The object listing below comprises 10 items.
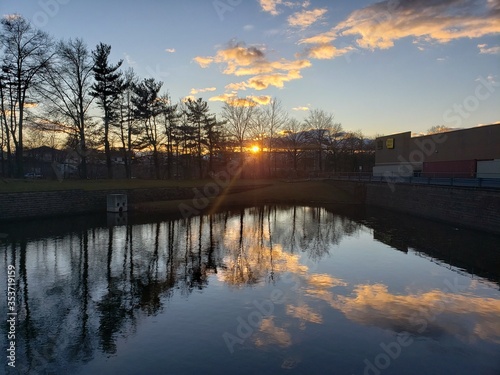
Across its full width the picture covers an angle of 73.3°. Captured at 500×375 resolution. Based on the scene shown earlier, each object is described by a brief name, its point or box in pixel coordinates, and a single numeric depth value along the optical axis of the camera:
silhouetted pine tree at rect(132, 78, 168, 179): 49.12
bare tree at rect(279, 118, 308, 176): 80.38
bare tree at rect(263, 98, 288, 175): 75.38
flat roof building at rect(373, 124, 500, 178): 35.78
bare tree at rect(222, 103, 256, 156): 70.00
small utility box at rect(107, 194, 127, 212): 32.25
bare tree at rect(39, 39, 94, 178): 38.41
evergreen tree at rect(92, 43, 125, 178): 42.06
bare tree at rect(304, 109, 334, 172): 82.62
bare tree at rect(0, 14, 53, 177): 34.28
